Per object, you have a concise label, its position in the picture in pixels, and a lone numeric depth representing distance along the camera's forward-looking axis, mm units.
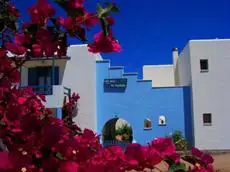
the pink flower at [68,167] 1626
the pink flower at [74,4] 1785
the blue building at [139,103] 26859
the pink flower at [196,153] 2020
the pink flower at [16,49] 2174
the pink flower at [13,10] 2544
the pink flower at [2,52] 2270
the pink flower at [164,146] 1872
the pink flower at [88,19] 1871
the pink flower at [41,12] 1953
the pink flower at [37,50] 1988
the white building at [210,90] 26500
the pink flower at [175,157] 1907
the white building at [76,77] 26766
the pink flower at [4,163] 1577
